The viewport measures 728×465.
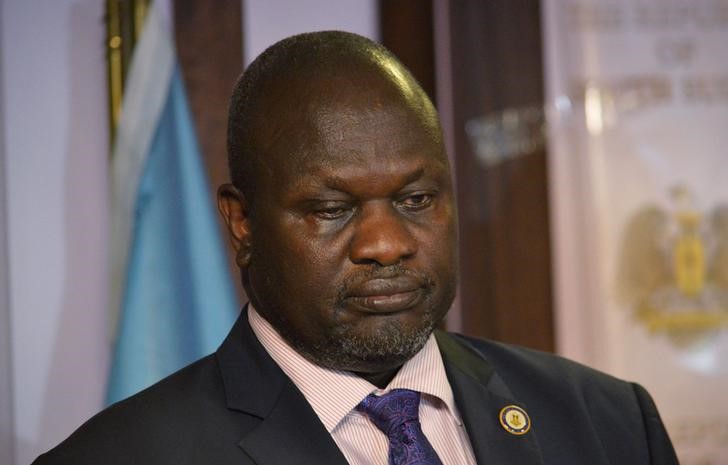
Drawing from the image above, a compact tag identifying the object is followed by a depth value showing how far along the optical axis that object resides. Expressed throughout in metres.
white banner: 7.69
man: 3.29
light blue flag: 6.15
